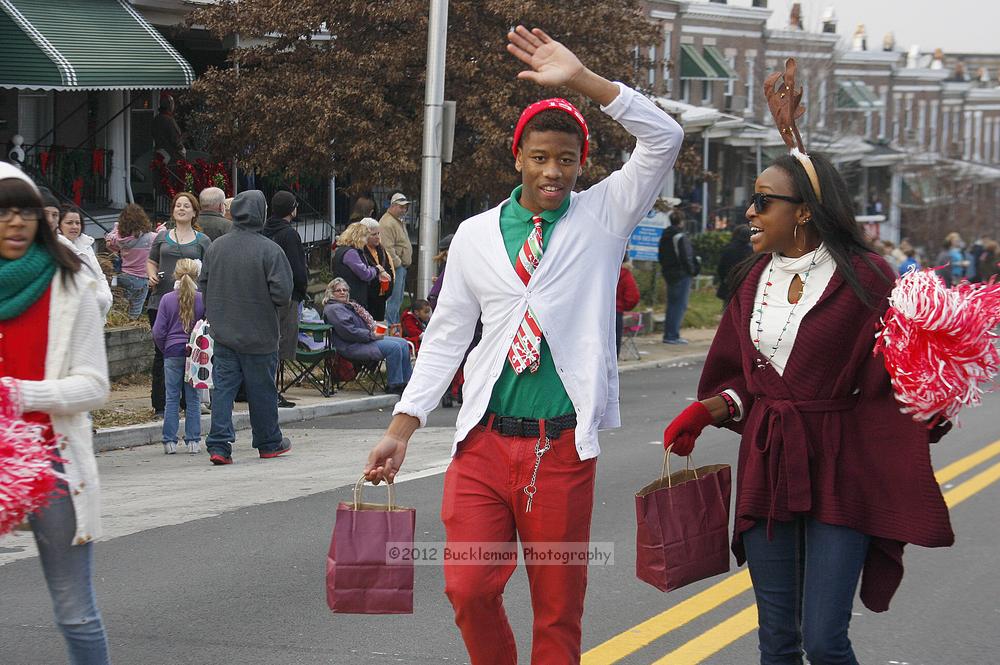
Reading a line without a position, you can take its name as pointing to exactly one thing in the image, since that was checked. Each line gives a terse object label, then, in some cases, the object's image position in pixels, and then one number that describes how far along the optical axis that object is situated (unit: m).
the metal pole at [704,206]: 41.92
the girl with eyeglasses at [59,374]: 4.21
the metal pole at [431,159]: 16.81
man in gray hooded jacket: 10.65
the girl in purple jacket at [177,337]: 11.16
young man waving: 4.25
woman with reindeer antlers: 4.19
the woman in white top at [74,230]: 10.48
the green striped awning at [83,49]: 17.33
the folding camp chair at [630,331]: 19.78
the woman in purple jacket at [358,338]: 14.32
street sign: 22.67
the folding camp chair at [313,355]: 14.38
